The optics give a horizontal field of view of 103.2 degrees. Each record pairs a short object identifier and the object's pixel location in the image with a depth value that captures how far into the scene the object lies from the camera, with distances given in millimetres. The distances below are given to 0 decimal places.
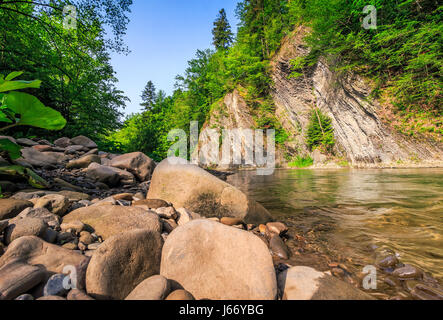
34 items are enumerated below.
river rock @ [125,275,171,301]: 1096
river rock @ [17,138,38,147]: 5708
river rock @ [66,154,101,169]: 5234
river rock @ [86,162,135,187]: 4582
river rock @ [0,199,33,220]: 1758
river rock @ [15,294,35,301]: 974
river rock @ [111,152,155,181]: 5512
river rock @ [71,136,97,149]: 7477
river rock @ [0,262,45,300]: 977
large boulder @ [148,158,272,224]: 2996
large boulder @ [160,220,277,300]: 1316
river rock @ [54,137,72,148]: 7285
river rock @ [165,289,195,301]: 1116
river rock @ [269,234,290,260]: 2080
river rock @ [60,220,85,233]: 1747
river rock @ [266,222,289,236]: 2580
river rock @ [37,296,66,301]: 979
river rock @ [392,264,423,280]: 1624
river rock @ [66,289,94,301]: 1028
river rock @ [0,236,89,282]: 1217
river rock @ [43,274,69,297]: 1062
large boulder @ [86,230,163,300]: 1175
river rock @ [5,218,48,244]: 1446
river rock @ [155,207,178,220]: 2410
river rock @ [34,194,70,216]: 2035
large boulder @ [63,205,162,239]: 1888
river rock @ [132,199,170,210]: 2666
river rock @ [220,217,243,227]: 2688
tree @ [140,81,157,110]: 42438
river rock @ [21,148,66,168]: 4742
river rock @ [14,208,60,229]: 1728
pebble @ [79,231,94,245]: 1667
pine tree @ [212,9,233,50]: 34094
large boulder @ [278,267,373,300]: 1283
